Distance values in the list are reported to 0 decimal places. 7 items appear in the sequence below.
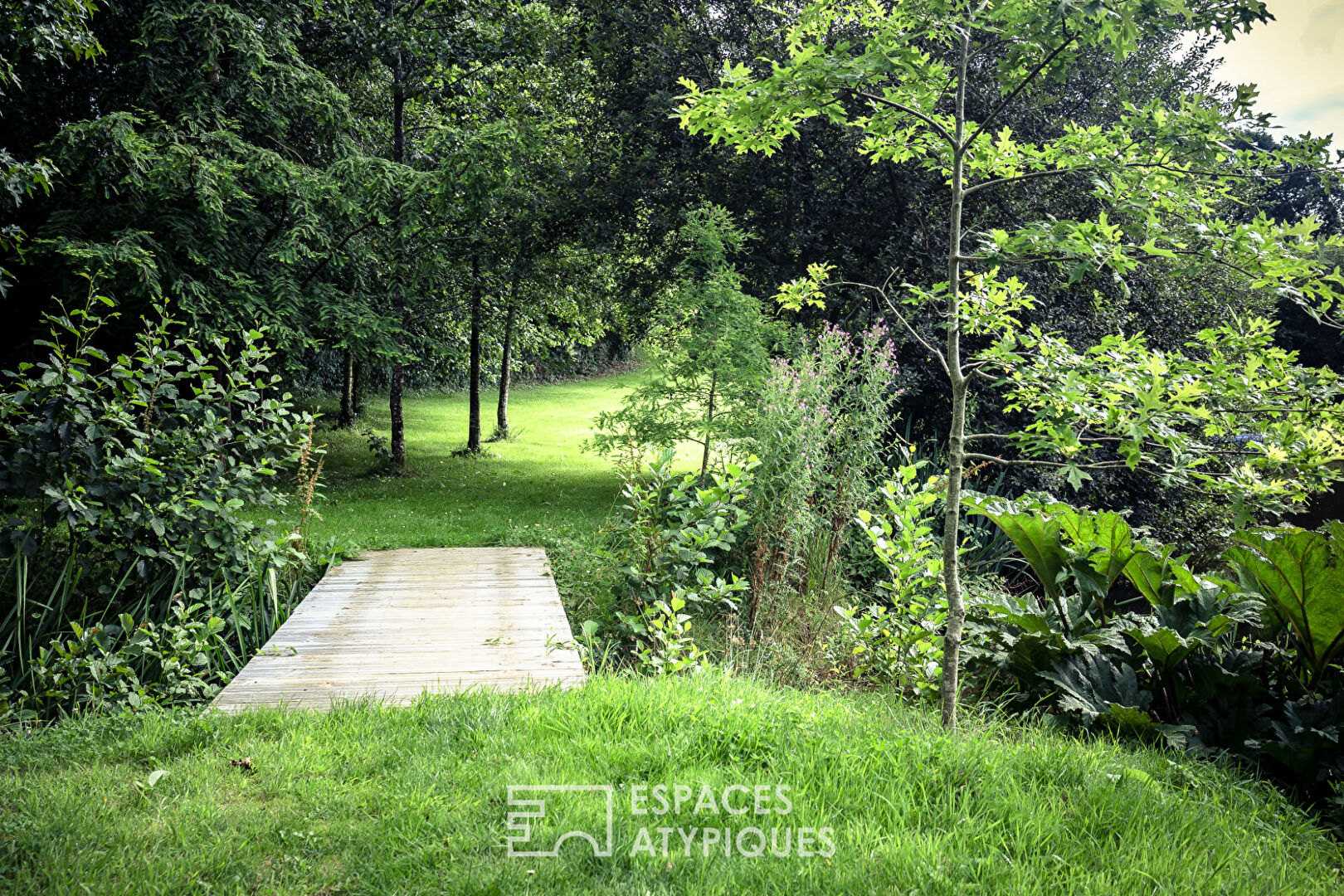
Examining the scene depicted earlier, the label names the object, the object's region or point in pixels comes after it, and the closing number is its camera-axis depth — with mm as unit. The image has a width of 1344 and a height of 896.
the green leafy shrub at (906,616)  3586
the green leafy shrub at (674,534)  4273
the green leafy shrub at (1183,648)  3039
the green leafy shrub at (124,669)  3578
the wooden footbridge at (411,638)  3426
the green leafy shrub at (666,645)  3457
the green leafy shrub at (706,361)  7582
